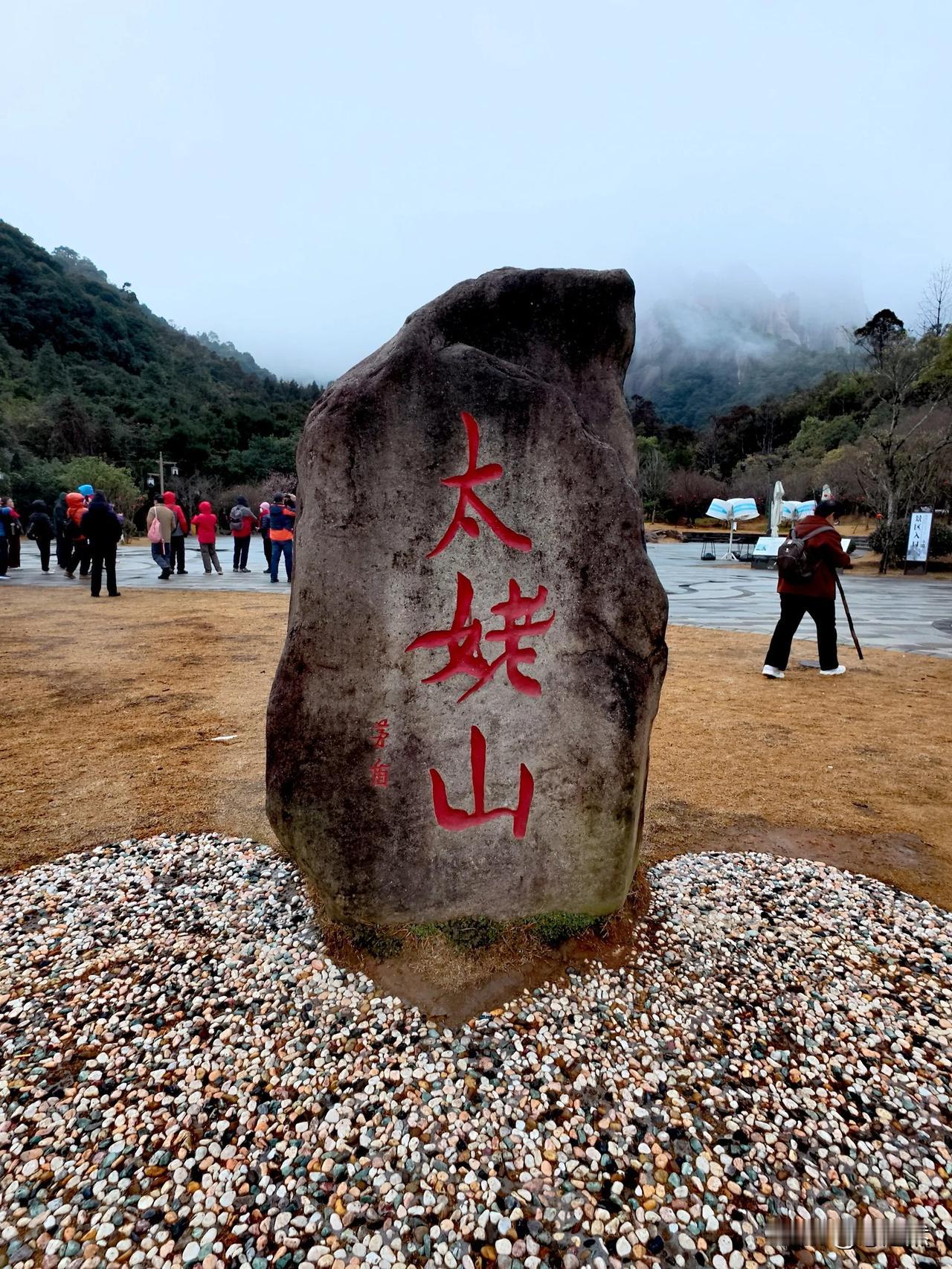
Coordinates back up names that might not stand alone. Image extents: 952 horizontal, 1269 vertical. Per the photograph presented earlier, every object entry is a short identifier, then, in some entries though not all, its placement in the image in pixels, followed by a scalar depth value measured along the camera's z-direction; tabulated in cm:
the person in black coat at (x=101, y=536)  1062
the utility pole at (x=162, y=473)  3437
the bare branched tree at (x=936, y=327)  2328
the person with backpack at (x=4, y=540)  1341
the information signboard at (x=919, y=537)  1873
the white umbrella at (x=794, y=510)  2347
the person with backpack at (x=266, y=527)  1464
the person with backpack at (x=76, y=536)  1312
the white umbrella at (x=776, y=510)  2500
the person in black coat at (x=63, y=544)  1496
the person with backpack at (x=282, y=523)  1332
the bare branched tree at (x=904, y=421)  1925
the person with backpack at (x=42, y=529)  1498
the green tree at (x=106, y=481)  2678
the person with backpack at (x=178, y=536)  1394
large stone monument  239
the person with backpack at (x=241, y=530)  1689
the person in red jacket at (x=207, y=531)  1554
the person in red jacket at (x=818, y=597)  668
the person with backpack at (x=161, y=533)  1388
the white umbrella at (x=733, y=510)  2725
